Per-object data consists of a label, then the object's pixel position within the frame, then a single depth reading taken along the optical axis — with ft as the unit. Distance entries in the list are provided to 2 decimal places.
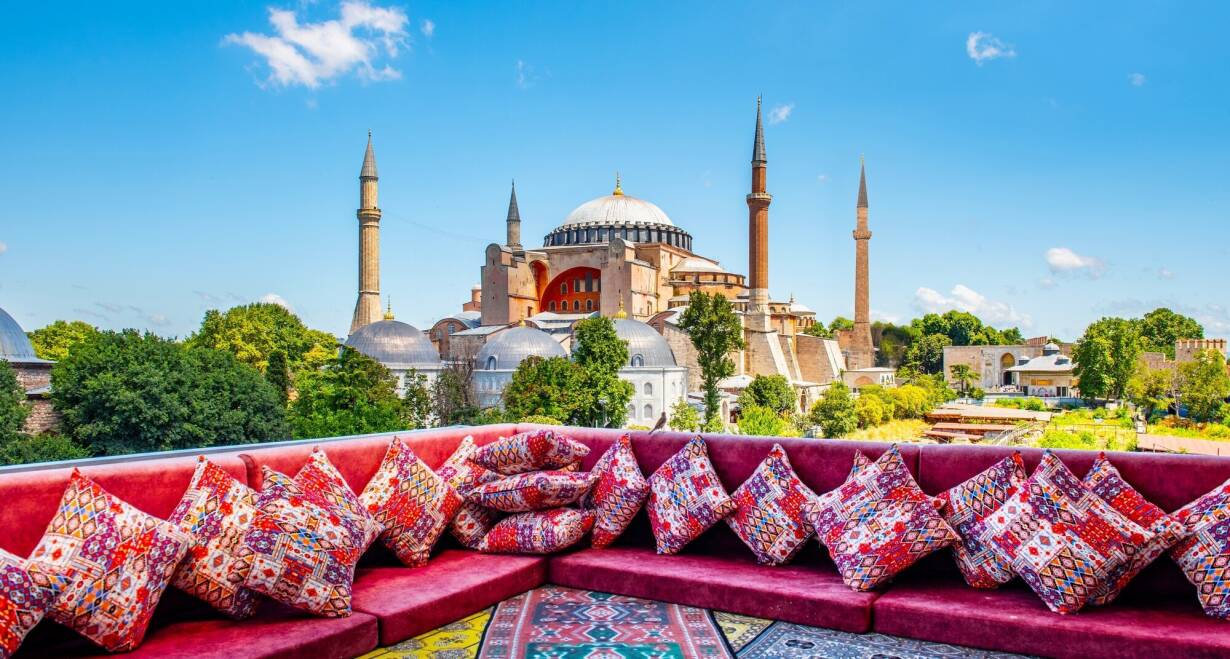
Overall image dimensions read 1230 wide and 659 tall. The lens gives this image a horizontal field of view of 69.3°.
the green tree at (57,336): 91.97
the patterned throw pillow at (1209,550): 8.15
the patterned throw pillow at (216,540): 8.16
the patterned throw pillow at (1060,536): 8.41
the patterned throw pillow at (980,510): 9.24
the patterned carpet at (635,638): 8.36
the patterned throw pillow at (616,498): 11.45
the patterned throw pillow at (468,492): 11.27
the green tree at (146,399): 53.06
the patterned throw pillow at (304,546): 8.23
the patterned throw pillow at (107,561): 7.18
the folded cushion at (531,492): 11.25
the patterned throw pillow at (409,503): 10.34
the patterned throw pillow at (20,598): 6.69
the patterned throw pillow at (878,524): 9.29
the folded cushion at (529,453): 11.74
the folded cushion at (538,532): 10.94
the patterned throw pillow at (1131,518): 8.52
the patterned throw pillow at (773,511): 10.38
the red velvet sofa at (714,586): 7.74
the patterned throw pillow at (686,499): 10.99
